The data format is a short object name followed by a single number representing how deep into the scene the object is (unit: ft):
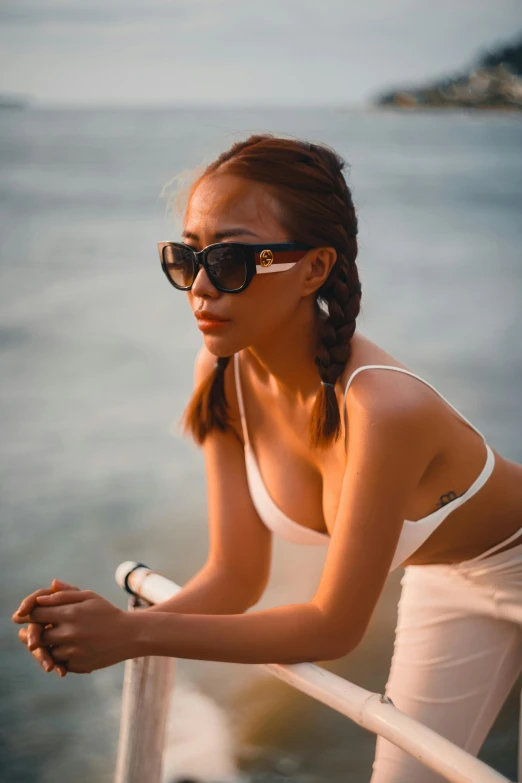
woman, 3.41
